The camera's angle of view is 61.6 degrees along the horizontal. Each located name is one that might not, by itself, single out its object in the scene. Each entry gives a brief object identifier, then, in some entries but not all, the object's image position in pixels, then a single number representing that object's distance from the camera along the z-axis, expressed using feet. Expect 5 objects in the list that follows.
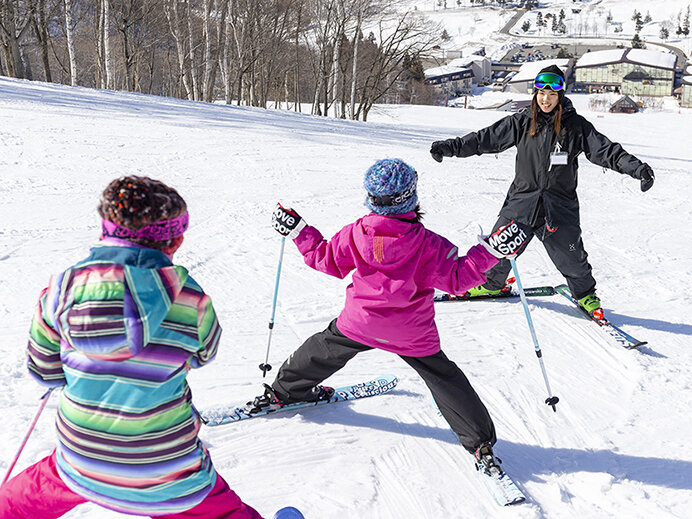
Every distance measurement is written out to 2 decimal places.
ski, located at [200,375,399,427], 9.32
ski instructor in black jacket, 12.17
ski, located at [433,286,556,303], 15.19
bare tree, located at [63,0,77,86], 60.54
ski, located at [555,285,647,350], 12.89
